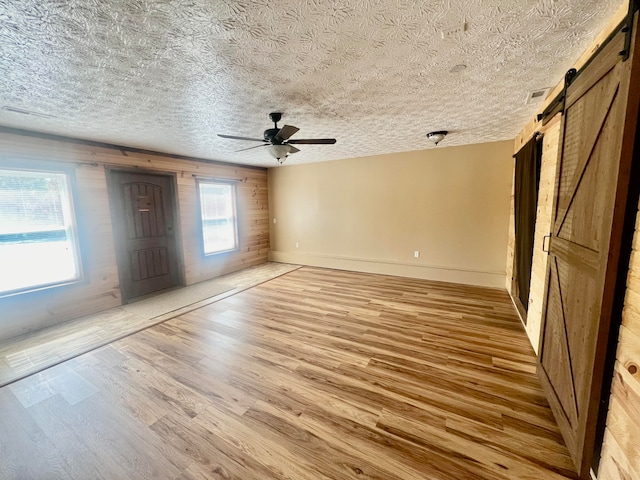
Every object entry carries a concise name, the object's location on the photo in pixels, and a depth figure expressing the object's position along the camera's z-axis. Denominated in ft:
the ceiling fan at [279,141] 8.61
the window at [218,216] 17.66
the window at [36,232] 9.99
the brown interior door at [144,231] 13.33
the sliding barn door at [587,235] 3.86
